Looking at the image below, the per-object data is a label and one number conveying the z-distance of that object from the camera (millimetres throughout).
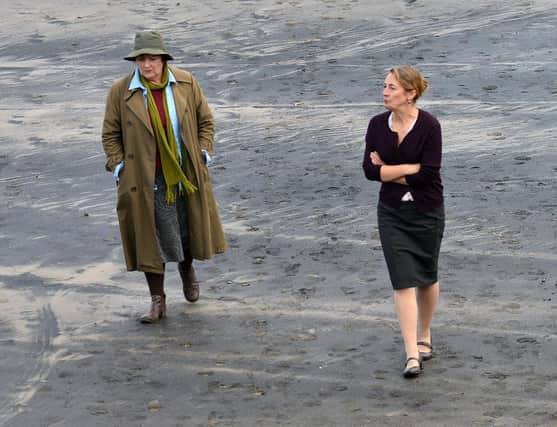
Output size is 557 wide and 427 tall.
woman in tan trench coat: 16594
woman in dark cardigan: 14609
